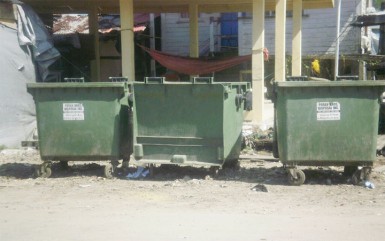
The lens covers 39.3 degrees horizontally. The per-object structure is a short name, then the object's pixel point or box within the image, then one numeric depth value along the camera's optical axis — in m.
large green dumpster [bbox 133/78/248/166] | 7.74
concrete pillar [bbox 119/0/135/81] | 12.28
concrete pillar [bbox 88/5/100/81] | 16.27
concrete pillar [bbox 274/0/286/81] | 12.04
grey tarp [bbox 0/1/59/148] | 11.10
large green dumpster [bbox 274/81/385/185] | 7.27
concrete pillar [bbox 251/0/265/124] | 11.80
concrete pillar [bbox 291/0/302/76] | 13.74
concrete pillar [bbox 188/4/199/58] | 15.11
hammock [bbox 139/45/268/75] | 14.31
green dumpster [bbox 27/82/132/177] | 8.00
